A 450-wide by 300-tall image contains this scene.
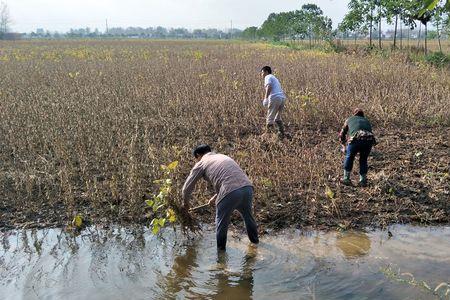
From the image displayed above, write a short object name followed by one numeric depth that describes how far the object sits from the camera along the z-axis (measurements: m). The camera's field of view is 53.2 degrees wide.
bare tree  107.38
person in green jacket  6.10
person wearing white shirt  8.42
